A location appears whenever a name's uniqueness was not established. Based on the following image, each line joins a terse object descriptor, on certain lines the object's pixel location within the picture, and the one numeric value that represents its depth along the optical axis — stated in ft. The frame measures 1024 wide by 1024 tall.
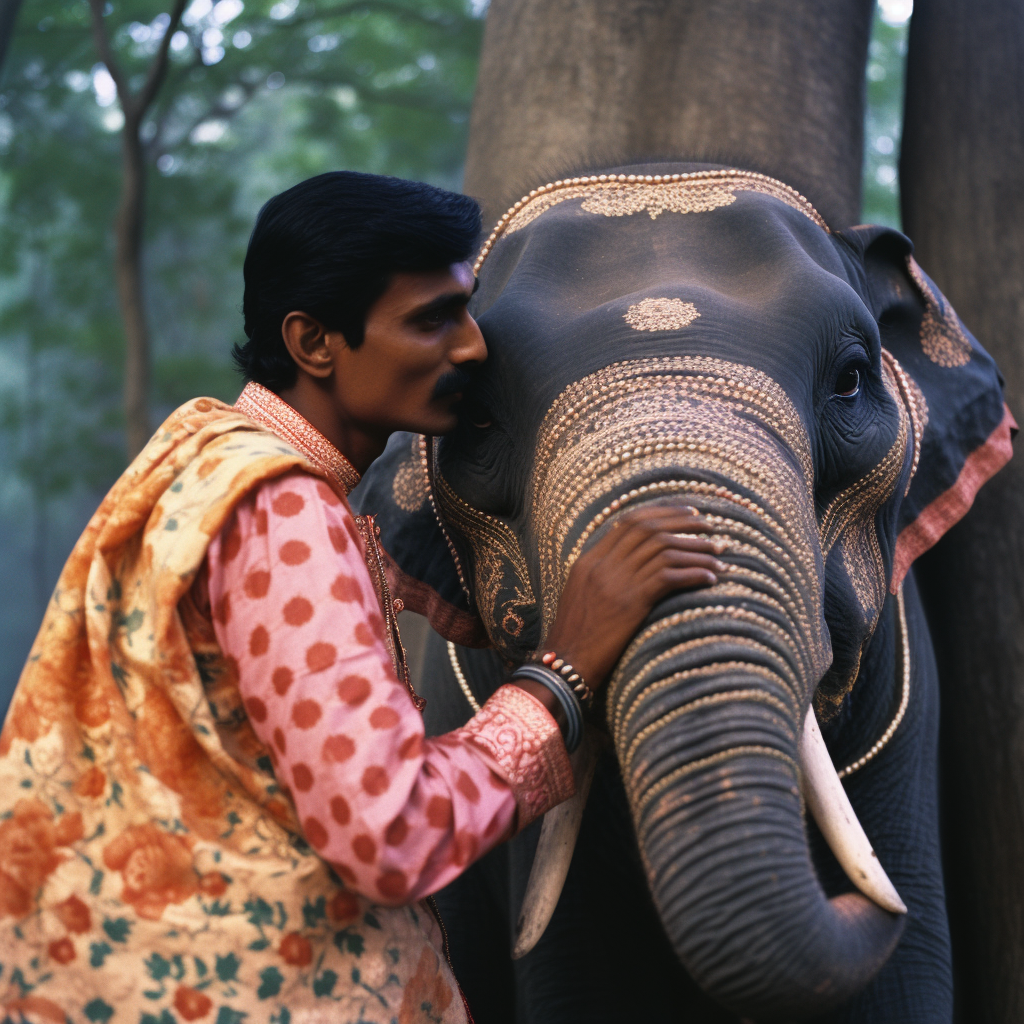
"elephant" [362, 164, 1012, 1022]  4.57
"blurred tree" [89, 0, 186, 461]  22.85
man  4.72
